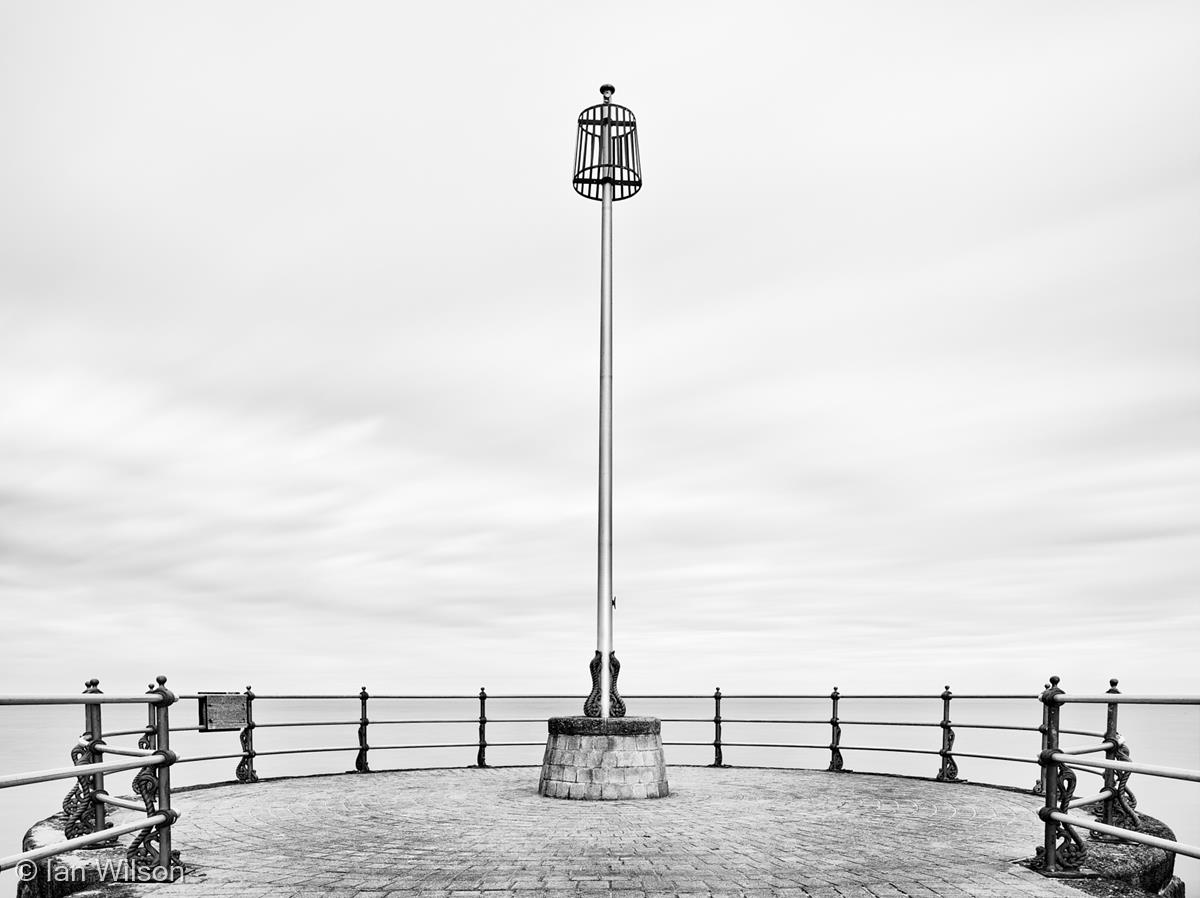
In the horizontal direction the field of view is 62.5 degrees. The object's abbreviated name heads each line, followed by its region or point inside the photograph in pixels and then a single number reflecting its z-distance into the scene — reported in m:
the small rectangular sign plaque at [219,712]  10.41
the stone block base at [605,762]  11.45
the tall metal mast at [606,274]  12.31
